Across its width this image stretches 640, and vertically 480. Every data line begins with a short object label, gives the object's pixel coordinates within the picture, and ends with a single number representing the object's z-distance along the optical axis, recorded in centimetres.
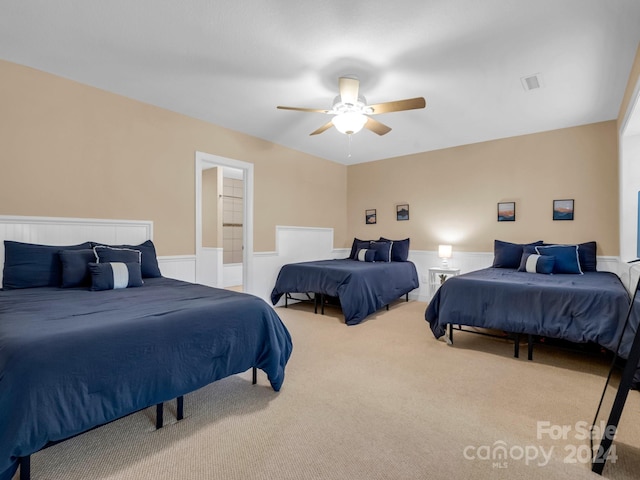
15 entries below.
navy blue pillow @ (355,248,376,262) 539
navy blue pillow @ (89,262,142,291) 258
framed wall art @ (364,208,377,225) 622
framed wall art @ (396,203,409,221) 580
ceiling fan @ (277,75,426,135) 277
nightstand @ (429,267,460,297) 502
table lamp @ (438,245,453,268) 505
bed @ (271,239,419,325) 406
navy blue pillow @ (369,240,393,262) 536
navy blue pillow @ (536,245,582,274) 373
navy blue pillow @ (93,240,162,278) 319
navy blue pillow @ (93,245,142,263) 281
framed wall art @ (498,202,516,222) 473
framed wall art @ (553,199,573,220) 430
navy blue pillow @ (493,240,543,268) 430
